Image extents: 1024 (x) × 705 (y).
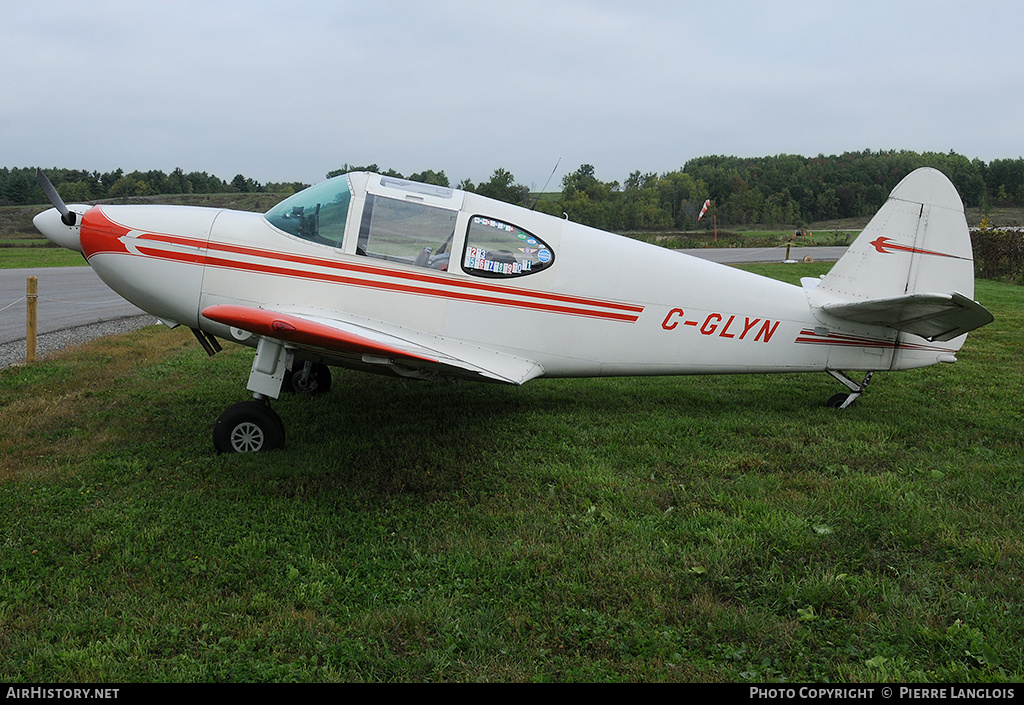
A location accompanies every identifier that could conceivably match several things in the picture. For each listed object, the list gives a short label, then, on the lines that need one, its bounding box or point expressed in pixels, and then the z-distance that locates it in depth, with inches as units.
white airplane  209.8
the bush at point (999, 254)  749.3
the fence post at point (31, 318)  319.9
